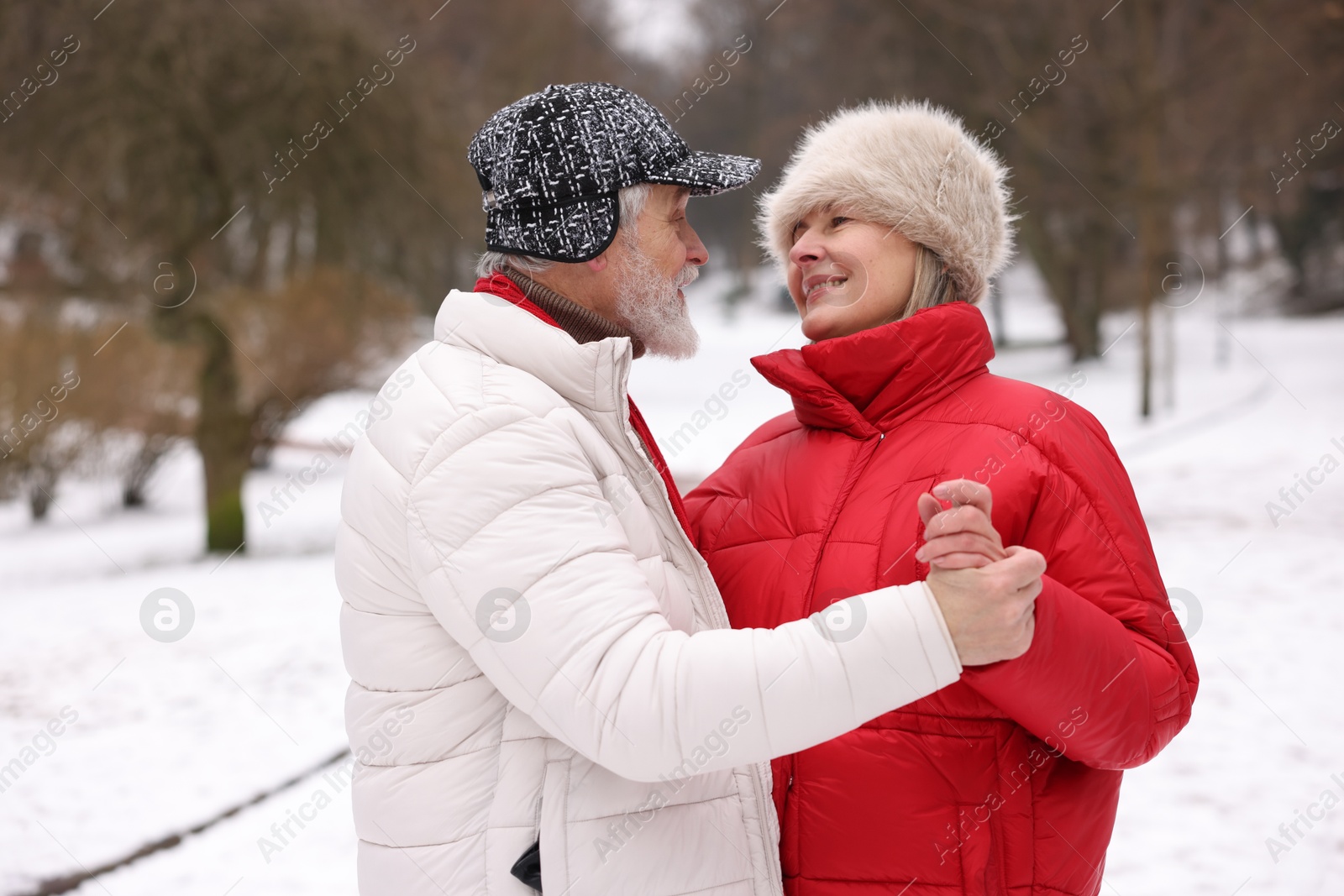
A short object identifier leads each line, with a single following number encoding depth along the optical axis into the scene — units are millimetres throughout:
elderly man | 1357
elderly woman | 1714
